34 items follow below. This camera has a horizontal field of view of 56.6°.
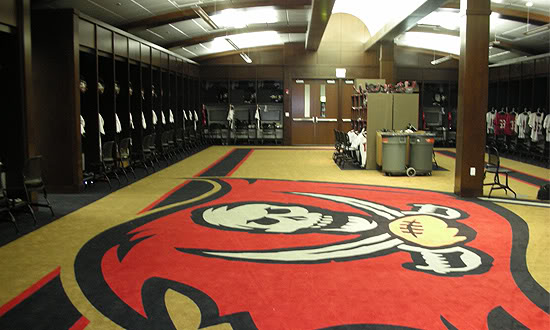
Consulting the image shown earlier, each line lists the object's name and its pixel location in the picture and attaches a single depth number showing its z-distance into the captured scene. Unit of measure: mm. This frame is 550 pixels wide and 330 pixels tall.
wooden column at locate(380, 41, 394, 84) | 15586
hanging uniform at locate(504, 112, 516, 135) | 15352
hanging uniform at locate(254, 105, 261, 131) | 19016
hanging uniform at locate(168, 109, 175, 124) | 14203
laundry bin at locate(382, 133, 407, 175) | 10094
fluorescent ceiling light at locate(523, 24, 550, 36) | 9534
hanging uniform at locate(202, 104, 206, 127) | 18969
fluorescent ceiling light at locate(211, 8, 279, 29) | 12483
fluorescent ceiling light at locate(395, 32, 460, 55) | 16781
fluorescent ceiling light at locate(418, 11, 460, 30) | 13148
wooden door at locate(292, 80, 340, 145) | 19094
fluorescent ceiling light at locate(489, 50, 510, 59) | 16703
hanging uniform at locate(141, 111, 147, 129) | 11656
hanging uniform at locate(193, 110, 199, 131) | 17509
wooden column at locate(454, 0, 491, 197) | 7672
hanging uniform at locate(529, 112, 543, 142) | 13828
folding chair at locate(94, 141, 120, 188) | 8579
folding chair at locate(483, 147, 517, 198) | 7827
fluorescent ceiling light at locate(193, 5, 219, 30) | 8828
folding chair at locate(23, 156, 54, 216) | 6090
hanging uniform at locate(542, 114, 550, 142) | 13073
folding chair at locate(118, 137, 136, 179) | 9234
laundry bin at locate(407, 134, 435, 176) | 10148
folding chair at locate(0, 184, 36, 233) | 5596
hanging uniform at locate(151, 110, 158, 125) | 12545
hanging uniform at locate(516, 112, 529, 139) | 14477
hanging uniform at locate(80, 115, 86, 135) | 8469
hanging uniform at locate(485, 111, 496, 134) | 16666
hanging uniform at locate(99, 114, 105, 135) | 9225
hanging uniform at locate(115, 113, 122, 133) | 9953
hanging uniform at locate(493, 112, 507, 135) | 15859
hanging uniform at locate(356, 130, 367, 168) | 11312
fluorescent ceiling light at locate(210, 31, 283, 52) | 16438
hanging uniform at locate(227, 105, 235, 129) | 18912
